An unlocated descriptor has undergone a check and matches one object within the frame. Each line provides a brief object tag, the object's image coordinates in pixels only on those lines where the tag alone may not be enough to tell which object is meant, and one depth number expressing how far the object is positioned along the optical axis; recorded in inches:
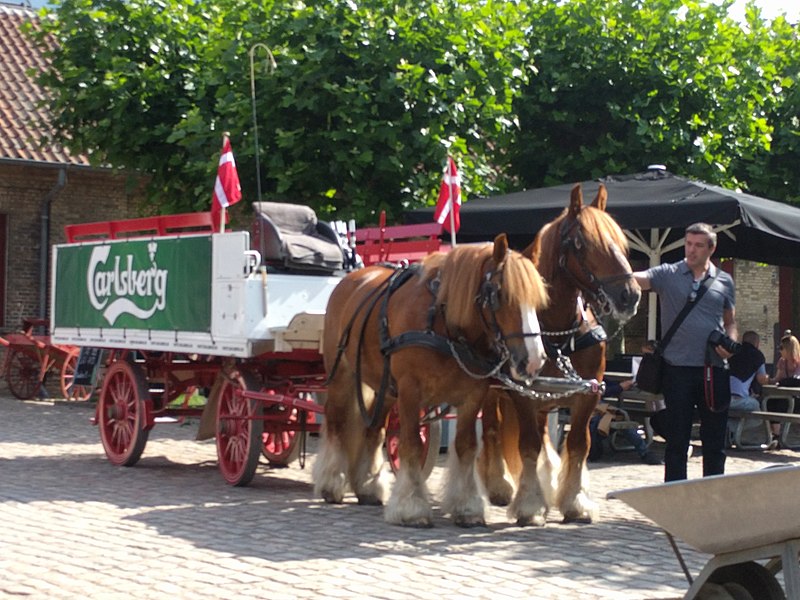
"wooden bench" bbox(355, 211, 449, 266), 414.2
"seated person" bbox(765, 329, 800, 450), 577.0
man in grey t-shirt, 326.6
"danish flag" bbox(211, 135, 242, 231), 426.6
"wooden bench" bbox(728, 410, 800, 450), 502.6
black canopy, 471.8
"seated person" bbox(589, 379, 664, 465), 497.4
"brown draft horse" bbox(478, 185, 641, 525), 324.5
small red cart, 805.2
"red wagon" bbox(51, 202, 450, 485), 390.0
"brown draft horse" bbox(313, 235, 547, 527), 313.3
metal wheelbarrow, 194.5
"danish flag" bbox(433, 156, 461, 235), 433.4
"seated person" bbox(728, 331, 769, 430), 326.0
